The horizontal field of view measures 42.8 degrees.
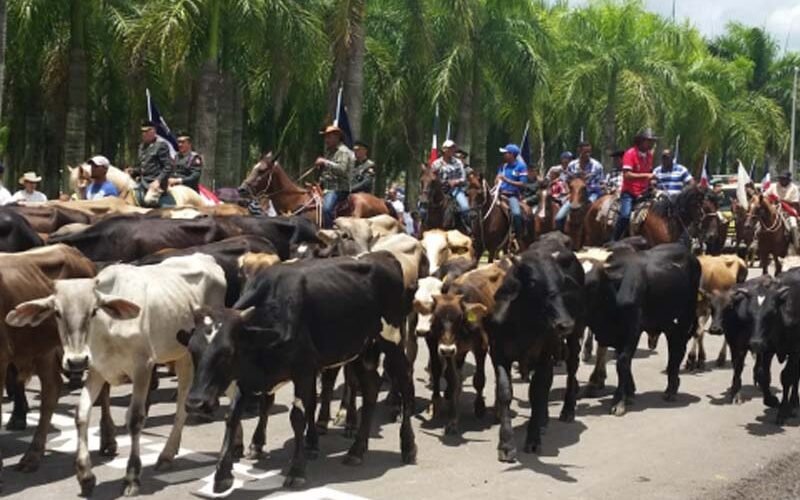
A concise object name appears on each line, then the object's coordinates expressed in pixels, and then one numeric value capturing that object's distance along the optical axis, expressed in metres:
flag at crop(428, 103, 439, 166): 19.48
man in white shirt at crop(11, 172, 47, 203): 14.96
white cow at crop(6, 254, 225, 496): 7.03
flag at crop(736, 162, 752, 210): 23.12
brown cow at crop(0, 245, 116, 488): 7.66
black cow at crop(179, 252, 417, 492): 6.97
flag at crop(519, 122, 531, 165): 22.50
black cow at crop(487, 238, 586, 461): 8.54
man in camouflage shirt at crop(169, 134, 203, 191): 15.52
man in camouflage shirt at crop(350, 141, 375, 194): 15.81
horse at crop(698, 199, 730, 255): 17.72
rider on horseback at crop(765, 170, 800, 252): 22.53
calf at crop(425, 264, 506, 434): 8.60
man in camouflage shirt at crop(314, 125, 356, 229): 15.10
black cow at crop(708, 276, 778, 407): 10.14
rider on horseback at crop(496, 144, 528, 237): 17.89
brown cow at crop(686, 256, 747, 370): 12.83
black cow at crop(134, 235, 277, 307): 9.53
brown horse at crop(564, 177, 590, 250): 18.77
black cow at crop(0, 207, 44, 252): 10.12
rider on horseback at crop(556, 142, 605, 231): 20.25
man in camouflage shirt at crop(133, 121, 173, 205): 14.51
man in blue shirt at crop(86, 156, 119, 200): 14.21
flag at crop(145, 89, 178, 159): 16.81
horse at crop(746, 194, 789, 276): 21.75
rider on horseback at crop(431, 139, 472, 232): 16.64
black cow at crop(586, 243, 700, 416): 10.49
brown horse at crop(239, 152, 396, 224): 15.27
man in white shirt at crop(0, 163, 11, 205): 14.26
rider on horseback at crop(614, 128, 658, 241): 16.03
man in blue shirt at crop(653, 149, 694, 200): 16.56
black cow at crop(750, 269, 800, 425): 9.80
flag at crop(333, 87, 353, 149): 17.07
